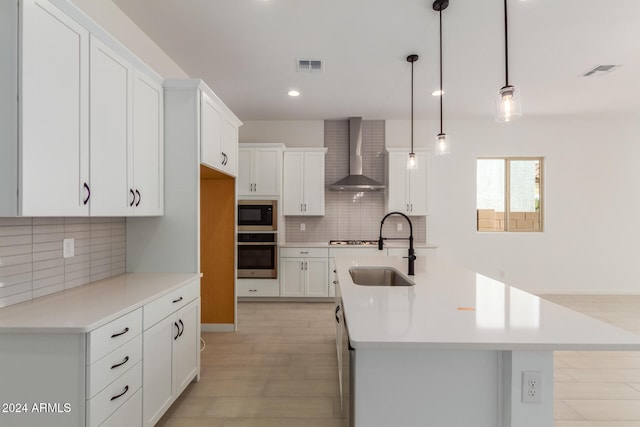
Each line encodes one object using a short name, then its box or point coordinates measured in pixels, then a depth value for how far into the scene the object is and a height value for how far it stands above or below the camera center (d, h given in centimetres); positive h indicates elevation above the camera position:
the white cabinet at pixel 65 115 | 134 +51
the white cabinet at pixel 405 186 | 494 +49
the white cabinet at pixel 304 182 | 499 +55
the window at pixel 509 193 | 539 +41
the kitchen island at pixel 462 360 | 113 -55
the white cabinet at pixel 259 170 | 479 +71
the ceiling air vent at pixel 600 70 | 343 +159
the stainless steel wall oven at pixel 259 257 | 471 -56
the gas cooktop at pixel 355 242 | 492 -37
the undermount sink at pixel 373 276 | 265 -47
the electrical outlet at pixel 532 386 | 117 -61
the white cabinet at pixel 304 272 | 476 -79
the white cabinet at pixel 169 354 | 184 -88
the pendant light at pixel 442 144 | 263 +60
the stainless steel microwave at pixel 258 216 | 473 +3
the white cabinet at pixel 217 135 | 266 +77
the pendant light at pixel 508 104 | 175 +62
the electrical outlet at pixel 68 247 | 199 -18
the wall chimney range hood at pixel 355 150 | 512 +107
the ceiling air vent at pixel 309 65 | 330 +158
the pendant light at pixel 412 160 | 307 +54
